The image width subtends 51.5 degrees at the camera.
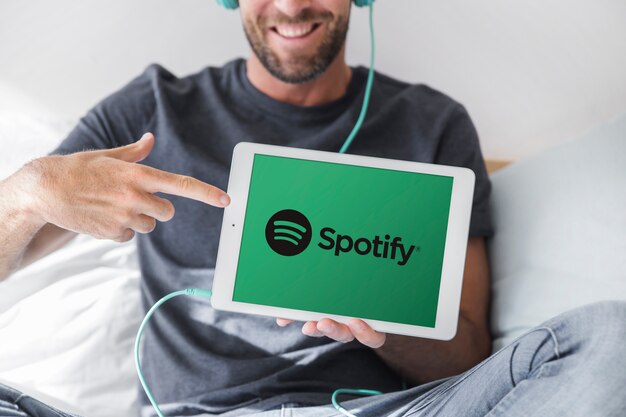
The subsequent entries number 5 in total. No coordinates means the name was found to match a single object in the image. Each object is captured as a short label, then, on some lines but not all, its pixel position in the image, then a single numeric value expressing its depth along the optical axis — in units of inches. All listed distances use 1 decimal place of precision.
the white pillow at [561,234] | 45.4
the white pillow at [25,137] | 56.0
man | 35.3
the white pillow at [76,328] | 48.3
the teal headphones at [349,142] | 39.8
